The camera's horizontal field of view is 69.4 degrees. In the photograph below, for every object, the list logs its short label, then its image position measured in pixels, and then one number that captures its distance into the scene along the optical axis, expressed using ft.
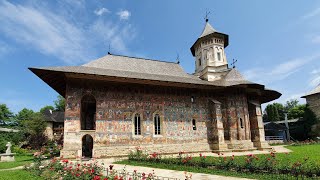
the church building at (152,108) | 48.29
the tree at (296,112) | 135.74
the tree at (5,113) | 148.87
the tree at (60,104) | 158.12
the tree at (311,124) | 96.96
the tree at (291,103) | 207.02
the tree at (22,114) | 158.31
